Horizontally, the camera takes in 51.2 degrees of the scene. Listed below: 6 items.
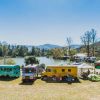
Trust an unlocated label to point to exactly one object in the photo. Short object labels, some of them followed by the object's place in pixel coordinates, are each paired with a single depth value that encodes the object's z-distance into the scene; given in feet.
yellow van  51.20
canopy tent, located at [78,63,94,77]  55.88
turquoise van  53.12
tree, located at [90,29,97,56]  129.47
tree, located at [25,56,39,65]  91.81
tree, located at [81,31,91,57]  130.50
